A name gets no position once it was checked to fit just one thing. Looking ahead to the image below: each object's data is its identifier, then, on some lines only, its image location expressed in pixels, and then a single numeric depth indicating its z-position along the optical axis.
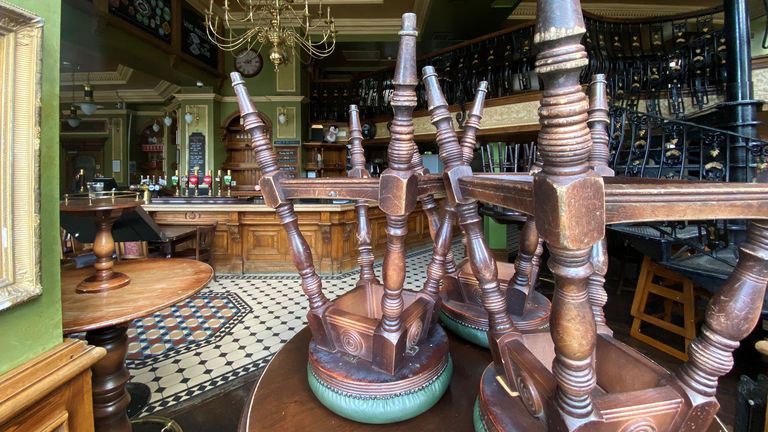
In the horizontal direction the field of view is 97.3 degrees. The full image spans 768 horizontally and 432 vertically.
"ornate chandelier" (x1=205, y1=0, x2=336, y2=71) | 4.10
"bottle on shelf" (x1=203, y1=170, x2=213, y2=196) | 7.11
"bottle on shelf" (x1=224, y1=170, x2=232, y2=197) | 7.14
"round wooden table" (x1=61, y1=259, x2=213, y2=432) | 1.20
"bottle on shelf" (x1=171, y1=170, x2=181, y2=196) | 7.05
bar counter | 5.03
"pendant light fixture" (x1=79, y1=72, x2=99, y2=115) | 8.88
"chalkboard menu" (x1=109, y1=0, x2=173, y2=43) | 5.13
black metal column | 3.33
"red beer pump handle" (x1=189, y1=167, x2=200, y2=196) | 6.78
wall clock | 8.75
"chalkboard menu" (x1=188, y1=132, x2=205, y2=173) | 8.88
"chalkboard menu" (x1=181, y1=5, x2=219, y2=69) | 6.71
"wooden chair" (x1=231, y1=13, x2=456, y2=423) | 0.66
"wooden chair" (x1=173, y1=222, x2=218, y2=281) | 4.48
